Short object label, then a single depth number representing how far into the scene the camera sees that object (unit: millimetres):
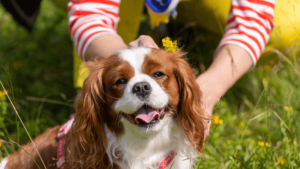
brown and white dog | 1187
